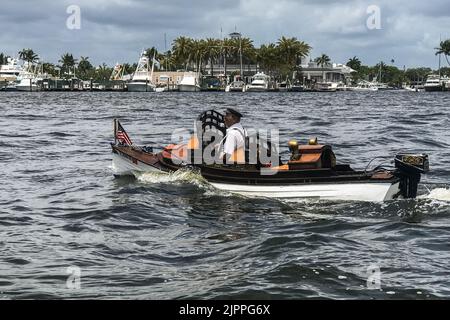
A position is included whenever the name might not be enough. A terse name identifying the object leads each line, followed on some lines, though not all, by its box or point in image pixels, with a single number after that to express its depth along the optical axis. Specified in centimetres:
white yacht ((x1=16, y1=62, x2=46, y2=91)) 17162
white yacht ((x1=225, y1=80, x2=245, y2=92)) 16695
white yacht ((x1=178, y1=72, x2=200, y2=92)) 16262
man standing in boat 1703
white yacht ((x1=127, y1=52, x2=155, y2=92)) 16125
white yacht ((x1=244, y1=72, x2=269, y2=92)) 16550
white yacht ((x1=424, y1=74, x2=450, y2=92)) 17588
